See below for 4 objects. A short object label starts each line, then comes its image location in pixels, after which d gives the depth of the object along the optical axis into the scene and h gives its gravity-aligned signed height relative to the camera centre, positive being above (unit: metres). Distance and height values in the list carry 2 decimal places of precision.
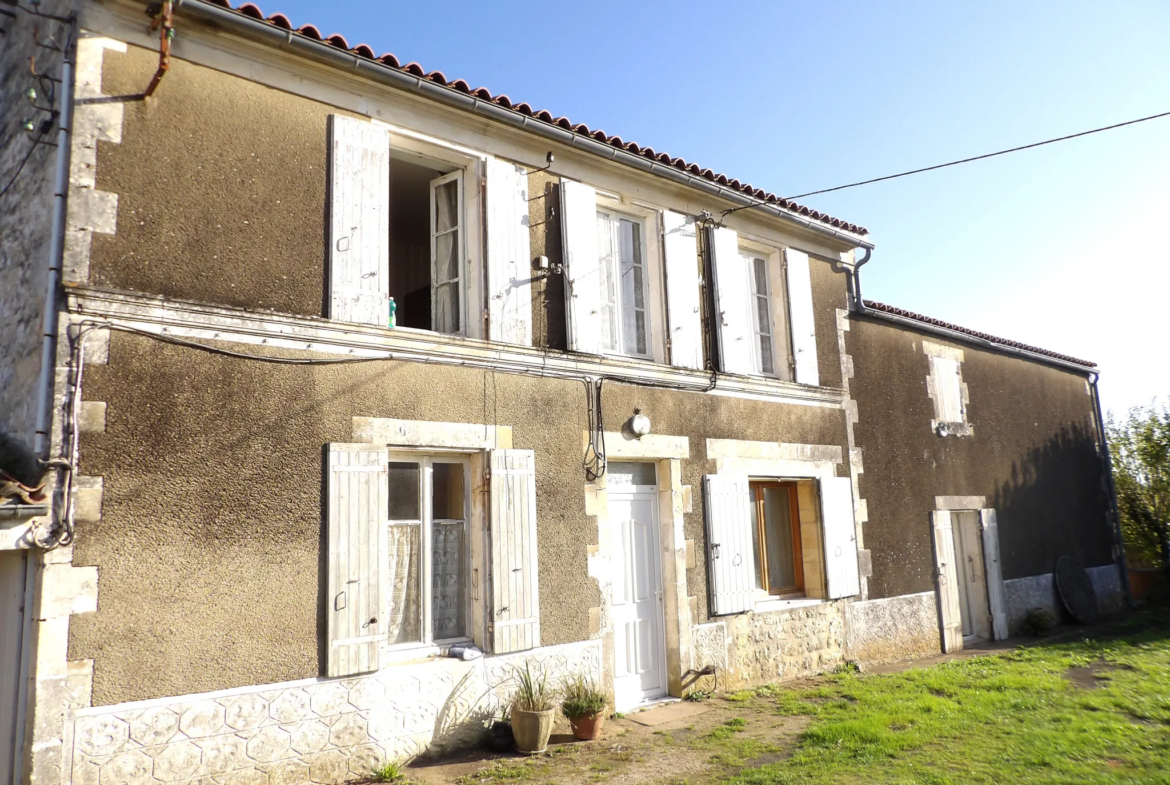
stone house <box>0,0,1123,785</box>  4.39 +0.84
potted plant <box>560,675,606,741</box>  5.87 -1.33
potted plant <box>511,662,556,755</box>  5.54 -1.30
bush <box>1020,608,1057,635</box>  10.70 -1.49
